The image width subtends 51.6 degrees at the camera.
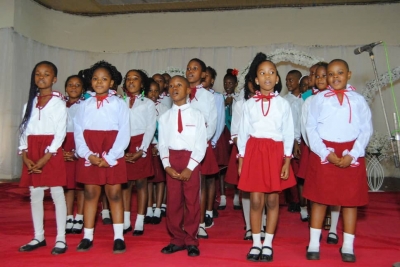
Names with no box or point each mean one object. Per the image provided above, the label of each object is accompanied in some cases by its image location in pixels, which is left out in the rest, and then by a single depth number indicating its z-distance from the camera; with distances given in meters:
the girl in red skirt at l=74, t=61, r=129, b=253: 2.91
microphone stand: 2.61
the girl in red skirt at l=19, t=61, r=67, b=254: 2.92
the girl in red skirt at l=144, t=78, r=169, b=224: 3.98
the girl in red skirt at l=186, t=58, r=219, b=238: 3.43
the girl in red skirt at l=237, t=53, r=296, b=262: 2.76
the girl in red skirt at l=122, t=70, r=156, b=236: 3.58
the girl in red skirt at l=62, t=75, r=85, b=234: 3.55
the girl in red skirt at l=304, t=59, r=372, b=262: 2.74
